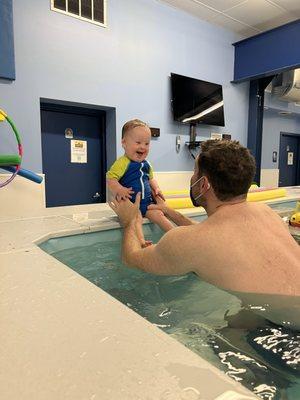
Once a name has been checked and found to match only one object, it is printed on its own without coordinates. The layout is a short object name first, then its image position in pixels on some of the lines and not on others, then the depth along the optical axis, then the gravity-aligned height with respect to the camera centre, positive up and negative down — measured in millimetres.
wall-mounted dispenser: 4512 +314
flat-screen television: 4398 +947
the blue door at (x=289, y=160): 7246 +93
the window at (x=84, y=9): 3346 +1768
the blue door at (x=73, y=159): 3766 +74
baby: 1925 -63
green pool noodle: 2584 +28
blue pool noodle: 2738 -99
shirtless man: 1011 -272
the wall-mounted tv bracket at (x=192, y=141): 4578 +335
